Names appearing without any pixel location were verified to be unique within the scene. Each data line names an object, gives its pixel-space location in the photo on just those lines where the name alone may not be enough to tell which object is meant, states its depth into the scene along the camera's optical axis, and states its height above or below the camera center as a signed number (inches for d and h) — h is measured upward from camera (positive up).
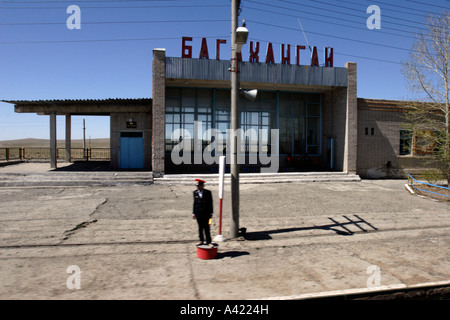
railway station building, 741.9 +75.4
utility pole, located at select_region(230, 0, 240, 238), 312.3 -10.6
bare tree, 617.6 +75.7
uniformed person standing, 274.2 -51.4
